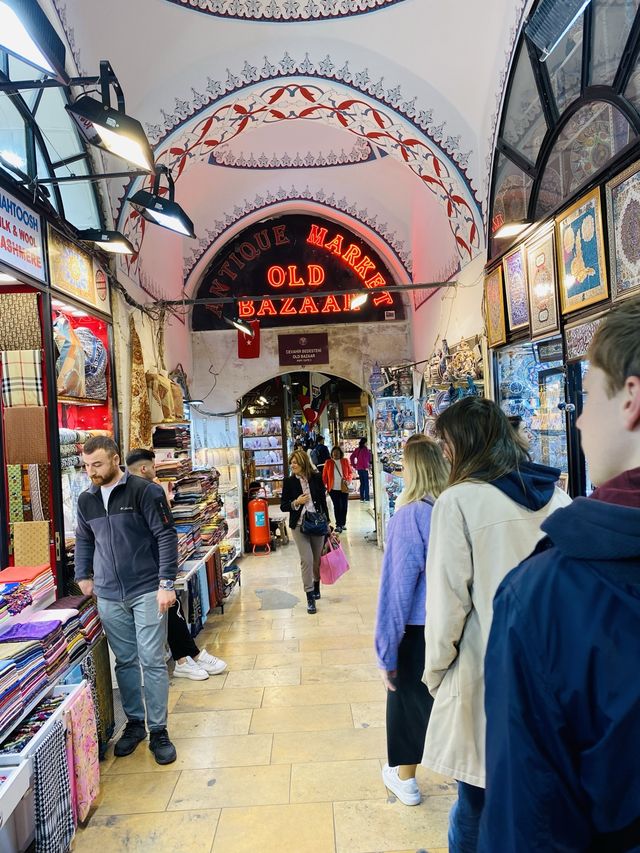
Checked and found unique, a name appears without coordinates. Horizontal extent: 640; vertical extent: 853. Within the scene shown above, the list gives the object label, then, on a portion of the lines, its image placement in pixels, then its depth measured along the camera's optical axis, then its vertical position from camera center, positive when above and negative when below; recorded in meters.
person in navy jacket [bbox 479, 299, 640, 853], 0.63 -0.33
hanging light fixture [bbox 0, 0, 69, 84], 1.83 +1.43
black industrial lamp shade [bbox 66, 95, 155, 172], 2.52 +1.46
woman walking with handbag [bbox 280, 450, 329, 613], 5.50 -0.93
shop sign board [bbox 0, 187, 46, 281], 2.88 +1.14
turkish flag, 8.02 +1.19
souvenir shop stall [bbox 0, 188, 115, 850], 2.17 -0.55
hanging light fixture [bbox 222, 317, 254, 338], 7.10 +1.37
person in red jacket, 9.80 -1.11
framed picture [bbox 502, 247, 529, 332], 3.84 +0.88
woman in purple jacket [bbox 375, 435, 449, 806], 2.27 -0.83
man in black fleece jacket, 3.12 -0.75
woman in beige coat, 1.58 -0.44
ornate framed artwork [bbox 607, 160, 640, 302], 2.49 +0.81
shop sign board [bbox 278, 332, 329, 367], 8.06 +1.10
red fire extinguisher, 8.45 -1.48
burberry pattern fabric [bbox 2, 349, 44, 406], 3.13 +0.37
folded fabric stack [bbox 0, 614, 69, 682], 2.33 -0.86
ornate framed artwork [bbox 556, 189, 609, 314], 2.80 +0.83
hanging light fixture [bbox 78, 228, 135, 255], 3.70 +1.34
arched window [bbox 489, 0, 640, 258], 2.63 +1.74
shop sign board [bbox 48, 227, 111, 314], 3.49 +1.16
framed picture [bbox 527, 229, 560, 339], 3.39 +0.79
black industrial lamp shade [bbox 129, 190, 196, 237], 3.42 +1.44
